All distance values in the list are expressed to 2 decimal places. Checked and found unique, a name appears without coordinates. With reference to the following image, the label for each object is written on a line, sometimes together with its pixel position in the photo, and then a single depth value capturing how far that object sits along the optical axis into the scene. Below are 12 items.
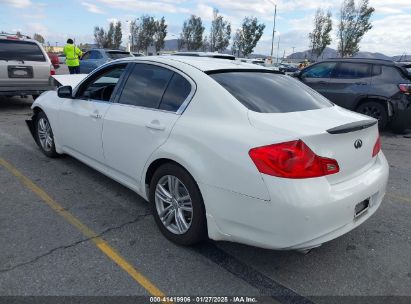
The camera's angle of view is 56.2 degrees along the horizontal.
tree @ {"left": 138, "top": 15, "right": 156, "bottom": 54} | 63.16
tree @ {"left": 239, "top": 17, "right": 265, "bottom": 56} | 52.59
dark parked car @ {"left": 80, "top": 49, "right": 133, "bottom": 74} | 14.59
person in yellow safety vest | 14.09
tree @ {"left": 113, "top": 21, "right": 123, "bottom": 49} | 73.19
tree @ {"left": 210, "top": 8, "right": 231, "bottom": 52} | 57.28
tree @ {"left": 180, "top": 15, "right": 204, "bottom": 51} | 58.66
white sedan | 2.59
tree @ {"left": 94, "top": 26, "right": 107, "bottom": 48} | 75.30
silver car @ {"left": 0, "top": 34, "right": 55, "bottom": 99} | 9.09
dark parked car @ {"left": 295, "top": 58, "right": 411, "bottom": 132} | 8.38
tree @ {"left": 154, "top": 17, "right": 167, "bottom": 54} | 62.91
